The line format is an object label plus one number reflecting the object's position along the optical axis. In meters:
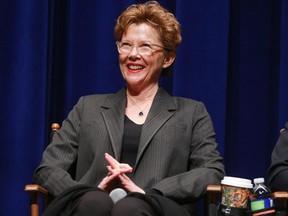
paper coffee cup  4.39
